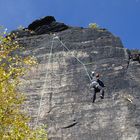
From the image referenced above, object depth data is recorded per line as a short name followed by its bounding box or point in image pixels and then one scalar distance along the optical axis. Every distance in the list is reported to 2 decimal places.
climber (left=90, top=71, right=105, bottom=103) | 27.71
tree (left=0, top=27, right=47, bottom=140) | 19.12
